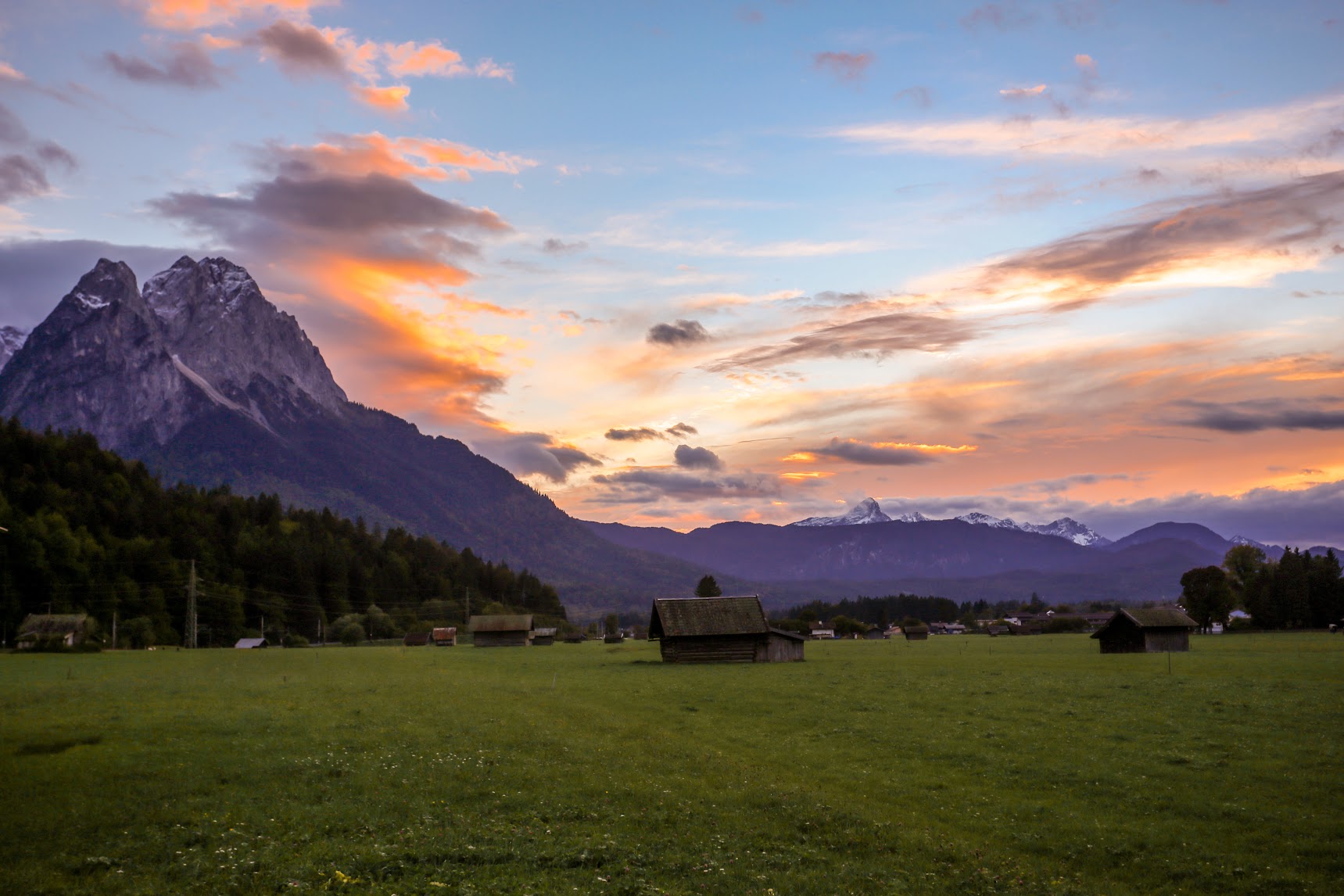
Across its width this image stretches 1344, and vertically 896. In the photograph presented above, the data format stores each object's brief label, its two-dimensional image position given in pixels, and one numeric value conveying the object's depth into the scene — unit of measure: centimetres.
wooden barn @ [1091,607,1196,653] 8156
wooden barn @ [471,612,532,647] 13062
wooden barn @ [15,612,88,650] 8881
